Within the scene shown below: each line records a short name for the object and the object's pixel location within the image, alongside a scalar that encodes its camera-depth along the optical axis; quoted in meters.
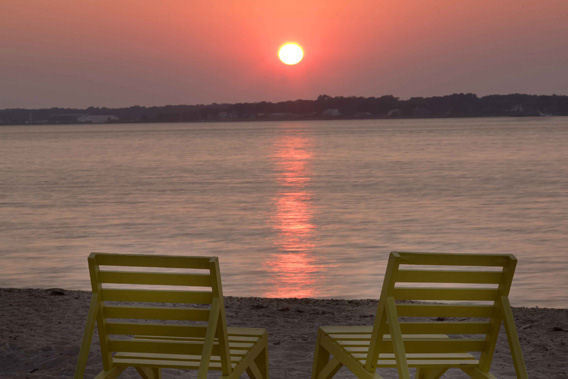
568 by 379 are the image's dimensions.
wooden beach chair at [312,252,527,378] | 7.09
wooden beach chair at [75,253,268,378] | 7.12
